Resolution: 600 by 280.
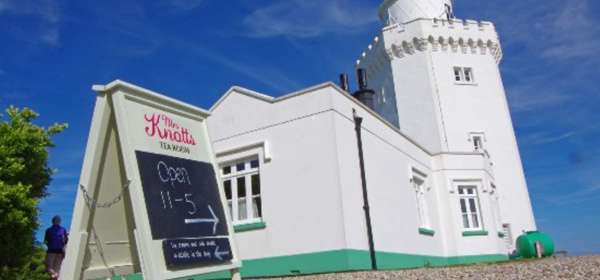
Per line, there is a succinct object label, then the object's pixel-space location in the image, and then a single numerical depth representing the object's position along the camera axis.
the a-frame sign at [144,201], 4.72
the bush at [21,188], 7.56
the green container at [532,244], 18.00
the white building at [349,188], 10.48
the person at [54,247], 8.54
